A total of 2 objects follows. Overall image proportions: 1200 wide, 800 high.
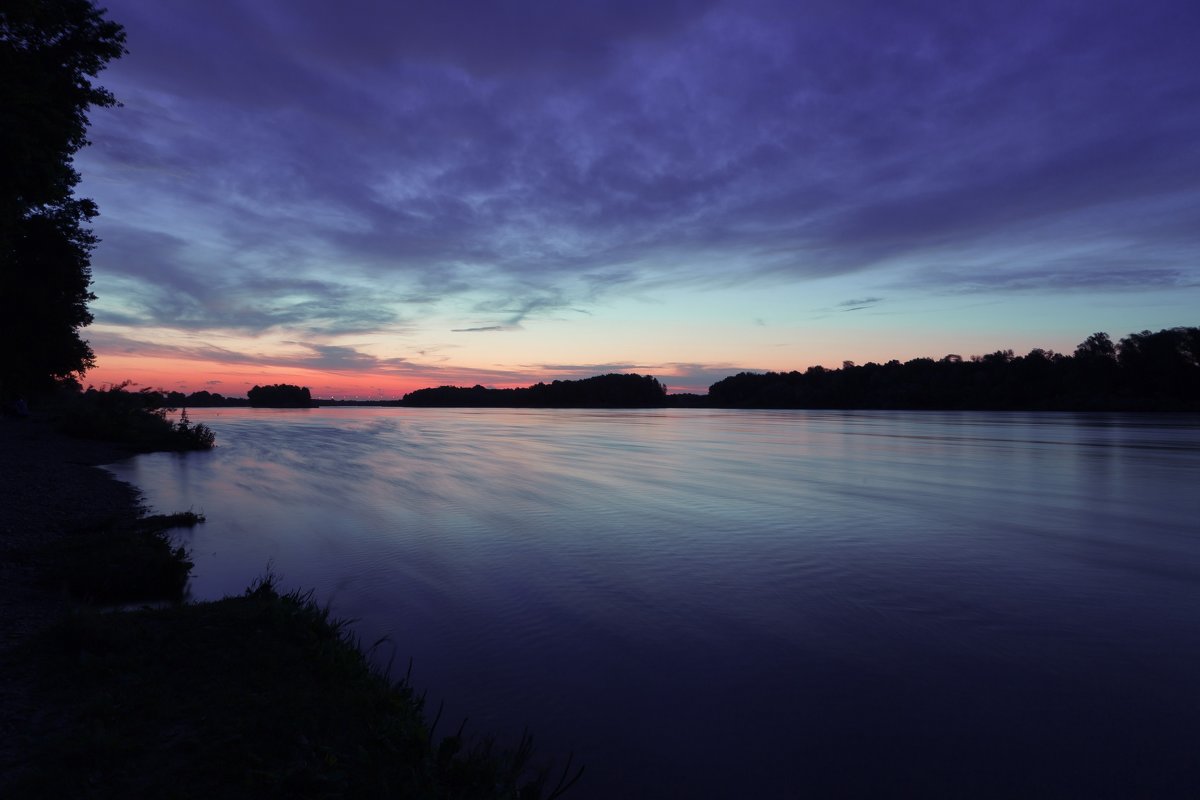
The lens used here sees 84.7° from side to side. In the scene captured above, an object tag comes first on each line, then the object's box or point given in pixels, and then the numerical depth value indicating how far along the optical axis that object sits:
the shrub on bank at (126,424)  36.38
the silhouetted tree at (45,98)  10.25
